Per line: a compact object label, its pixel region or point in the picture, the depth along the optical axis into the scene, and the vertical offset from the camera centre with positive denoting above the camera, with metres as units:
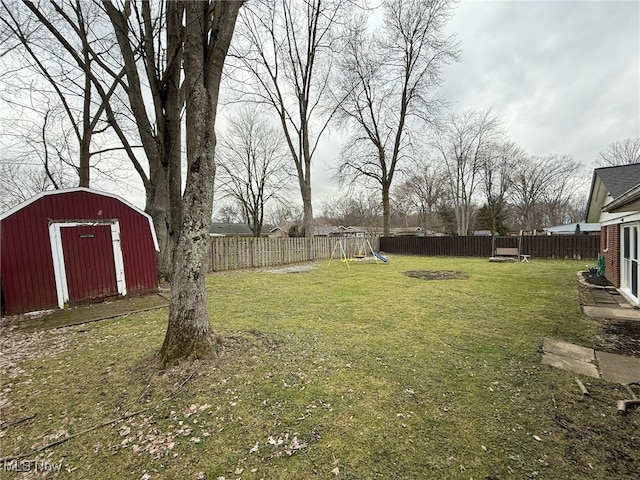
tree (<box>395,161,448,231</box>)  30.86 +3.97
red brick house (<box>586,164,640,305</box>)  5.65 -0.34
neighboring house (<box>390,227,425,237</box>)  43.97 -1.19
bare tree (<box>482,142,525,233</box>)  26.19 +4.46
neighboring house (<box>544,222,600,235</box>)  24.48 -1.35
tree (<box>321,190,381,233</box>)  44.06 +2.37
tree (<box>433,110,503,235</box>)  23.66 +6.53
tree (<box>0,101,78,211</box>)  10.70 +4.09
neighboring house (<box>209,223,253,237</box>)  45.53 +0.74
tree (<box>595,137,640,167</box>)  24.00 +5.38
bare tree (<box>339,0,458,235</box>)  17.45 +9.81
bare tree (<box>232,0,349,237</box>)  14.52 +8.20
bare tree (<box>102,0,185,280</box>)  4.05 +2.71
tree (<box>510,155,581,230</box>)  27.95 +3.18
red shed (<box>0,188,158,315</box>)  5.61 -0.19
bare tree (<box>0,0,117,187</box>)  7.11 +5.39
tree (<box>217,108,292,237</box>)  23.73 +6.12
